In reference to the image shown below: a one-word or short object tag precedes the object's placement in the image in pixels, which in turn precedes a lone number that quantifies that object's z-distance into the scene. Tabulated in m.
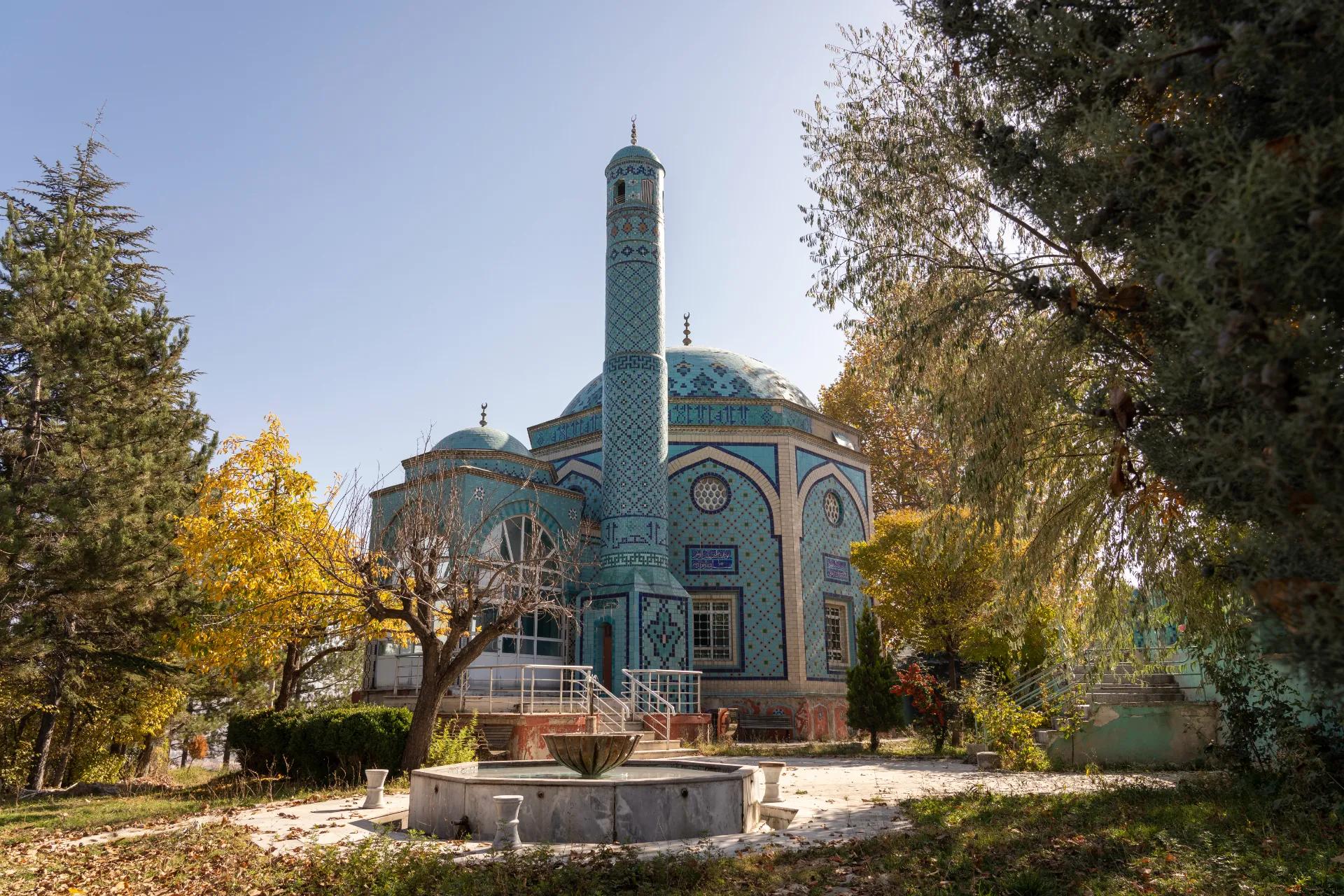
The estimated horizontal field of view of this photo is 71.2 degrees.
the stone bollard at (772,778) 8.83
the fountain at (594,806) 6.58
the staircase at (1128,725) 11.75
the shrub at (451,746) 11.38
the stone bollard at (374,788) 8.62
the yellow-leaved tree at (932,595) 15.75
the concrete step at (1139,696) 12.48
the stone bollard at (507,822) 6.11
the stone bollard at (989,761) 11.87
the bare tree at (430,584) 10.34
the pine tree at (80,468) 11.72
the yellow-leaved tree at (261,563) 12.00
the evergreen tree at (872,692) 15.97
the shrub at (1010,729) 11.67
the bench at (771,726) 19.78
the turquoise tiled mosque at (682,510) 17.94
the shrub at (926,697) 14.78
